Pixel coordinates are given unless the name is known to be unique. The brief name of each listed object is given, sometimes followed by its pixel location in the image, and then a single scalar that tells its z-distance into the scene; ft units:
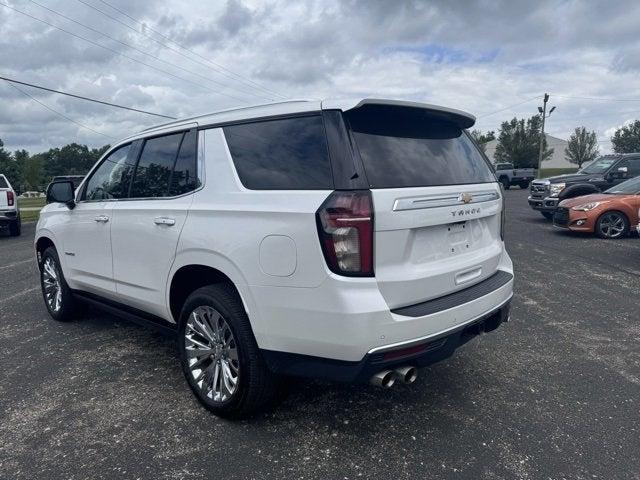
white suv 8.20
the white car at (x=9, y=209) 44.70
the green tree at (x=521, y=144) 197.77
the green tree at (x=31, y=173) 357.86
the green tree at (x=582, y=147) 214.69
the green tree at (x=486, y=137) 266.28
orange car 35.17
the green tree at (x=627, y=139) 211.20
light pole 155.74
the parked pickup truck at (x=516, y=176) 102.99
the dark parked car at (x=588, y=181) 44.01
